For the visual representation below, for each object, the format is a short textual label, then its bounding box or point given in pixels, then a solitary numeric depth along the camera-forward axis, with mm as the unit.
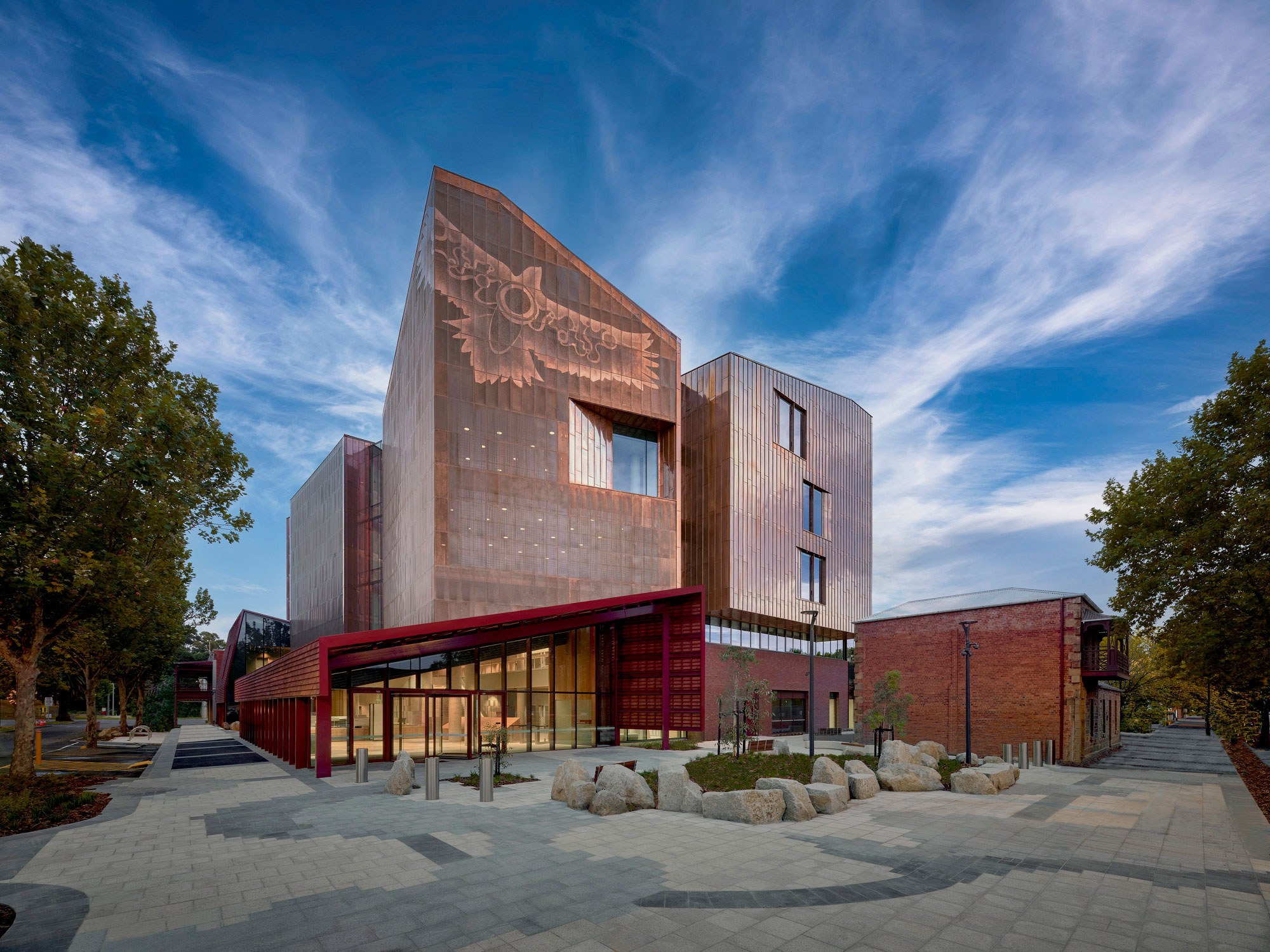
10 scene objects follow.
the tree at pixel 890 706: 25297
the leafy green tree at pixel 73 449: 16188
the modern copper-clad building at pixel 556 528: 23984
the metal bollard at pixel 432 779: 15266
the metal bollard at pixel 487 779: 14922
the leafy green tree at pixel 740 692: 25641
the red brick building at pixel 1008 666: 25703
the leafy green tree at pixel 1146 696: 47188
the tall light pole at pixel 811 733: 24623
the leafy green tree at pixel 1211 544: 17422
